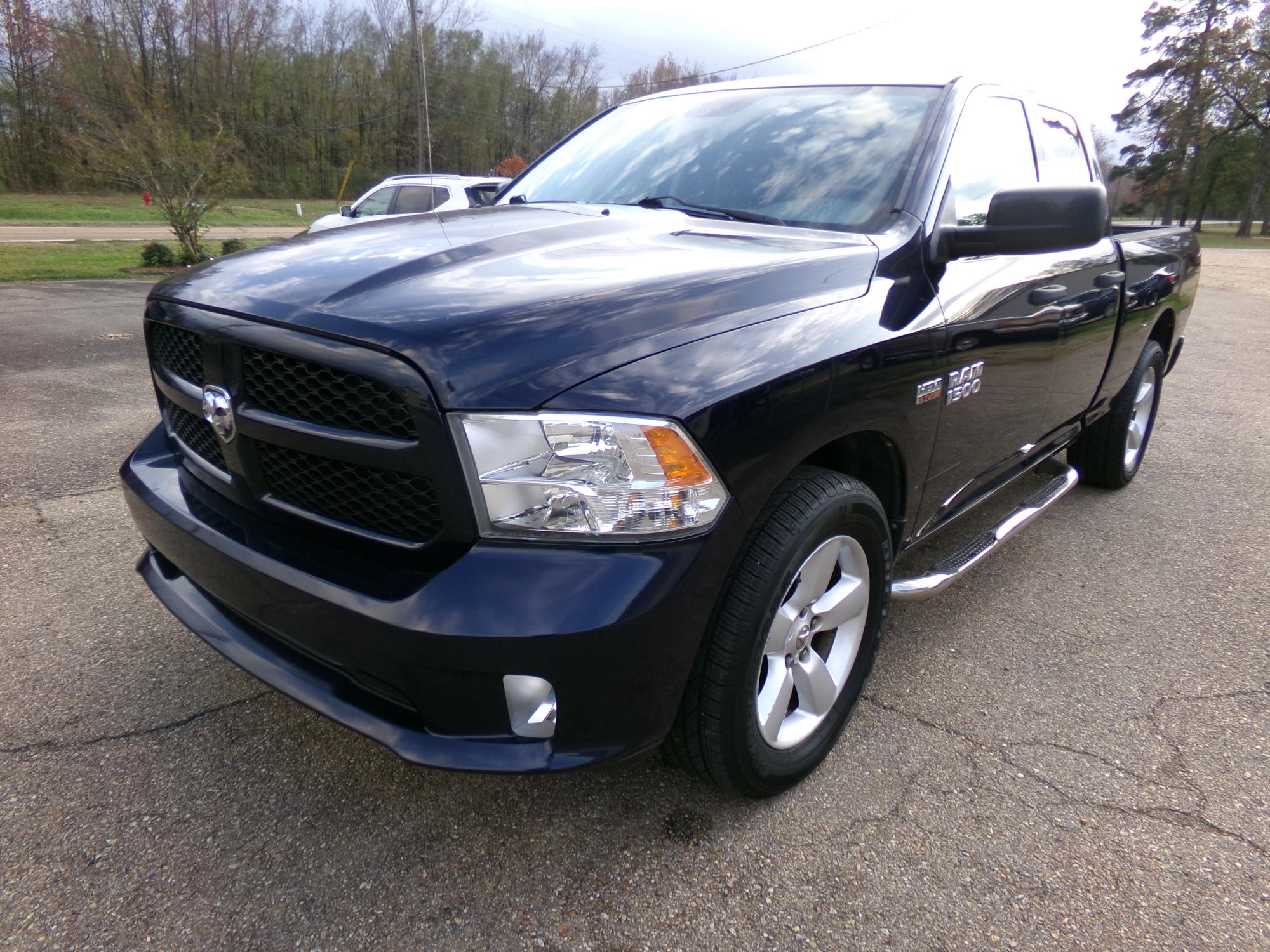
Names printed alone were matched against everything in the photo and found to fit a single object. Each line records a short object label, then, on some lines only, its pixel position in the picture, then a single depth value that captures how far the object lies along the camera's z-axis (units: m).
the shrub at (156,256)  13.28
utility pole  28.59
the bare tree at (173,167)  12.60
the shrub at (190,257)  13.24
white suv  11.77
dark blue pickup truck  1.53
